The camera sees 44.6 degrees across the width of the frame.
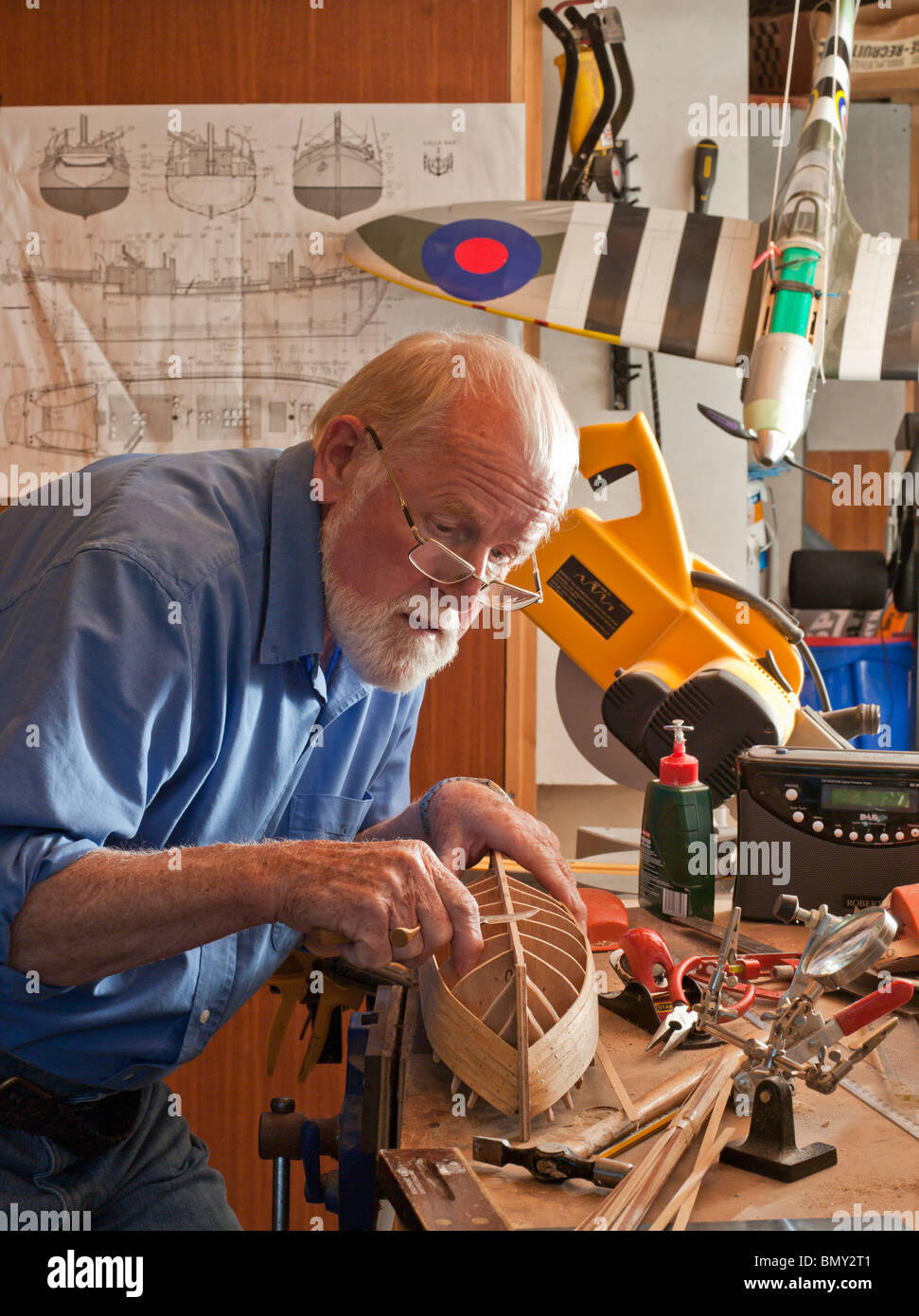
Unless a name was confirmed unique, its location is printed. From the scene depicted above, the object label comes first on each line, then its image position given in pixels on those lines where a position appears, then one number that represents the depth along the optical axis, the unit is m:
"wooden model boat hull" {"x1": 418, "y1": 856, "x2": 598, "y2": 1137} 0.99
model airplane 2.58
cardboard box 3.57
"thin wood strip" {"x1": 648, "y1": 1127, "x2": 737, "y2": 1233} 0.81
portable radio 1.49
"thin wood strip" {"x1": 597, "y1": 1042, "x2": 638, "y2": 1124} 0.99
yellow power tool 1.83
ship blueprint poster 2.71
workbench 0.86
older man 1.01
